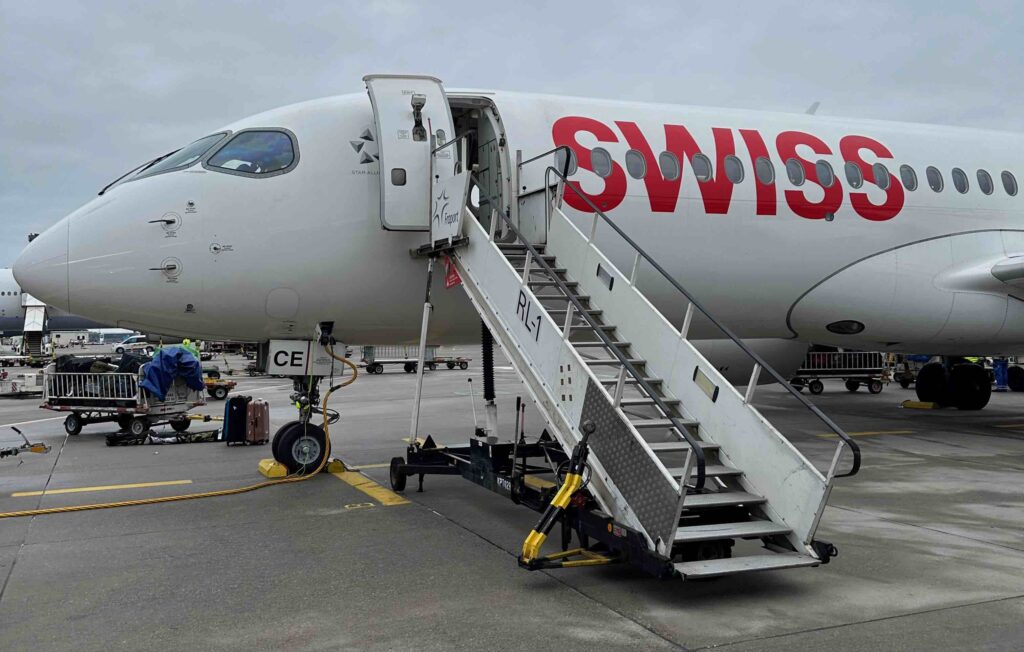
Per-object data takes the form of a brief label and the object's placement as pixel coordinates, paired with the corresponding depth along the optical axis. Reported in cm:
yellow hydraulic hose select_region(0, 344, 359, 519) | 784
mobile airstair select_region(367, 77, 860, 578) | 516
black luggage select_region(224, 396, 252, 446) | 1284
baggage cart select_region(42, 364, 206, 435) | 1416
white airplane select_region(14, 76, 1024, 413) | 823
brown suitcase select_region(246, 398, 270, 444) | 1283
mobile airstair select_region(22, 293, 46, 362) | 4825
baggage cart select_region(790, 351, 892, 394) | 2297
